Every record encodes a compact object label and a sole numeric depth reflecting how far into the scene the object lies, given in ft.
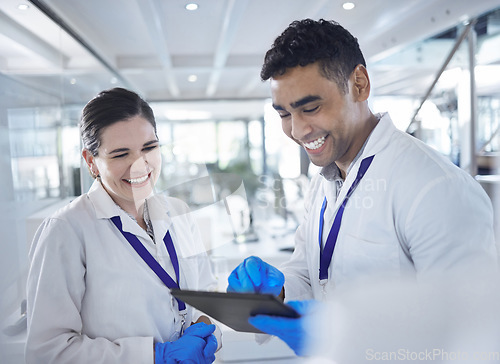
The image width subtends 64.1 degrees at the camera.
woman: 3.37
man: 3.10
